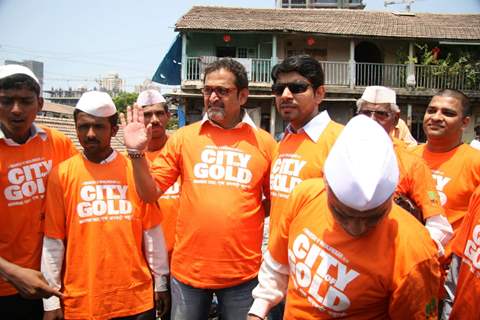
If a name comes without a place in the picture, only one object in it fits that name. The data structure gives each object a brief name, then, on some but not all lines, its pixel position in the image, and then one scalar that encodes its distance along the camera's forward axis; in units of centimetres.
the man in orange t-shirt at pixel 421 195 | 212
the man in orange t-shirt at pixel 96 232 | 218
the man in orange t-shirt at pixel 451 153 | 267
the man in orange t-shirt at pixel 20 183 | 228
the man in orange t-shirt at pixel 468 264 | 182
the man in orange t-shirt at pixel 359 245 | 124
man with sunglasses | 240
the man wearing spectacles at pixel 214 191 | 241
